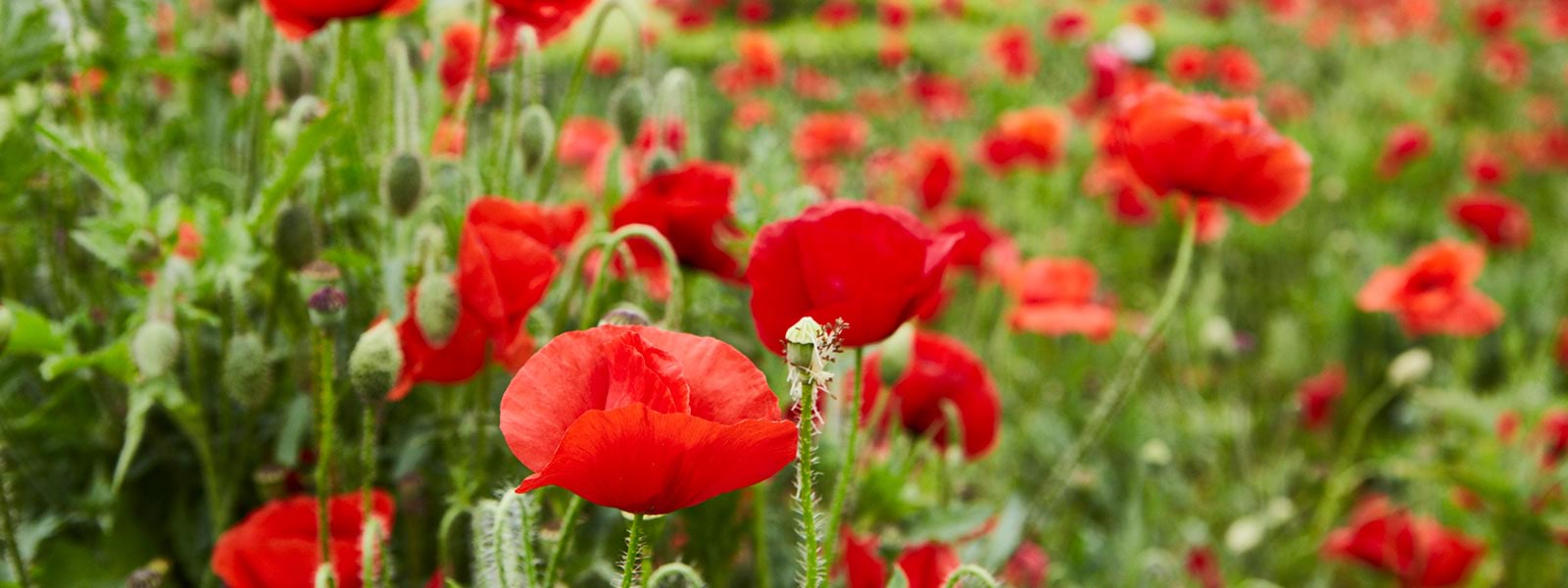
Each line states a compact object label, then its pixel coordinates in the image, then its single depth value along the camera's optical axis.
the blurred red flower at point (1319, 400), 1.65
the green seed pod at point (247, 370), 0.96
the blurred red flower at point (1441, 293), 1.35
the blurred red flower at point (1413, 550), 1.25
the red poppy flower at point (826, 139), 2.89
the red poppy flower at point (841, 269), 0.89
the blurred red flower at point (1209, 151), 1.03
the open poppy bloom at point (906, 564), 0.96
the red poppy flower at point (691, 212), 0.98
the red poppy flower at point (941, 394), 1.07
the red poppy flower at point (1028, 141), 1.88
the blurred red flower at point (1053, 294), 1.39
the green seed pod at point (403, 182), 0.98
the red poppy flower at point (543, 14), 0.99
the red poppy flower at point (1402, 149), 2.95
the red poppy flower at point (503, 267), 0.93
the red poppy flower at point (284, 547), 0.95
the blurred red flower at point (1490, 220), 1.98
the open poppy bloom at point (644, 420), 0.82
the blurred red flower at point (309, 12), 0.97
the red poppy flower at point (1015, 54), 3.64
